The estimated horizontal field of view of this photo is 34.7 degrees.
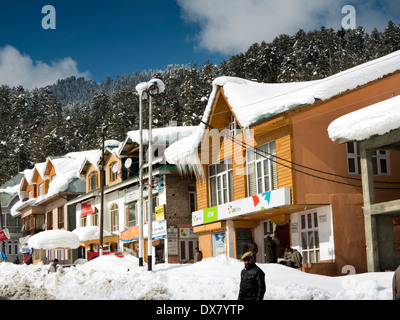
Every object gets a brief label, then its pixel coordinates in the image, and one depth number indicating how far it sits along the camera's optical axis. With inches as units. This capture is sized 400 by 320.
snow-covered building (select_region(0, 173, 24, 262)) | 2871.6
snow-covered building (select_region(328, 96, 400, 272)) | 856.9
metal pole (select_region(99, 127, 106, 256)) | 1539.6
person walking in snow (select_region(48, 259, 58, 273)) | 1020.4
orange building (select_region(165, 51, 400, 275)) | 994.7
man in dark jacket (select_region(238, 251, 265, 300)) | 427.2
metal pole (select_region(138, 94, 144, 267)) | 1046.6
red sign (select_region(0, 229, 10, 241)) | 2118.4
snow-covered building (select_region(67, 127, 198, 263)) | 1448.1
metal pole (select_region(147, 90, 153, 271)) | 962.1
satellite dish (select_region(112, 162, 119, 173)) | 1733.9
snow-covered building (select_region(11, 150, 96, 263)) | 2098.9
